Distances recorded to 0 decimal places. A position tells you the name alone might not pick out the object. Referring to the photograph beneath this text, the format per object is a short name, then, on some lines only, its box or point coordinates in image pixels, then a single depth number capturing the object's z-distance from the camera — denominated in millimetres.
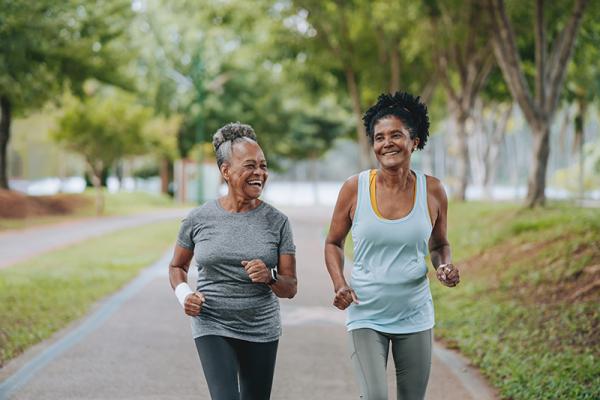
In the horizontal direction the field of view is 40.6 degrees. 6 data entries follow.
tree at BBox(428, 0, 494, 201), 20188
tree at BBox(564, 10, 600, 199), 19512
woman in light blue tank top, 3646
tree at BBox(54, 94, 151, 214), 30422
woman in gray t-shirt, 3656
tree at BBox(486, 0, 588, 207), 15562
